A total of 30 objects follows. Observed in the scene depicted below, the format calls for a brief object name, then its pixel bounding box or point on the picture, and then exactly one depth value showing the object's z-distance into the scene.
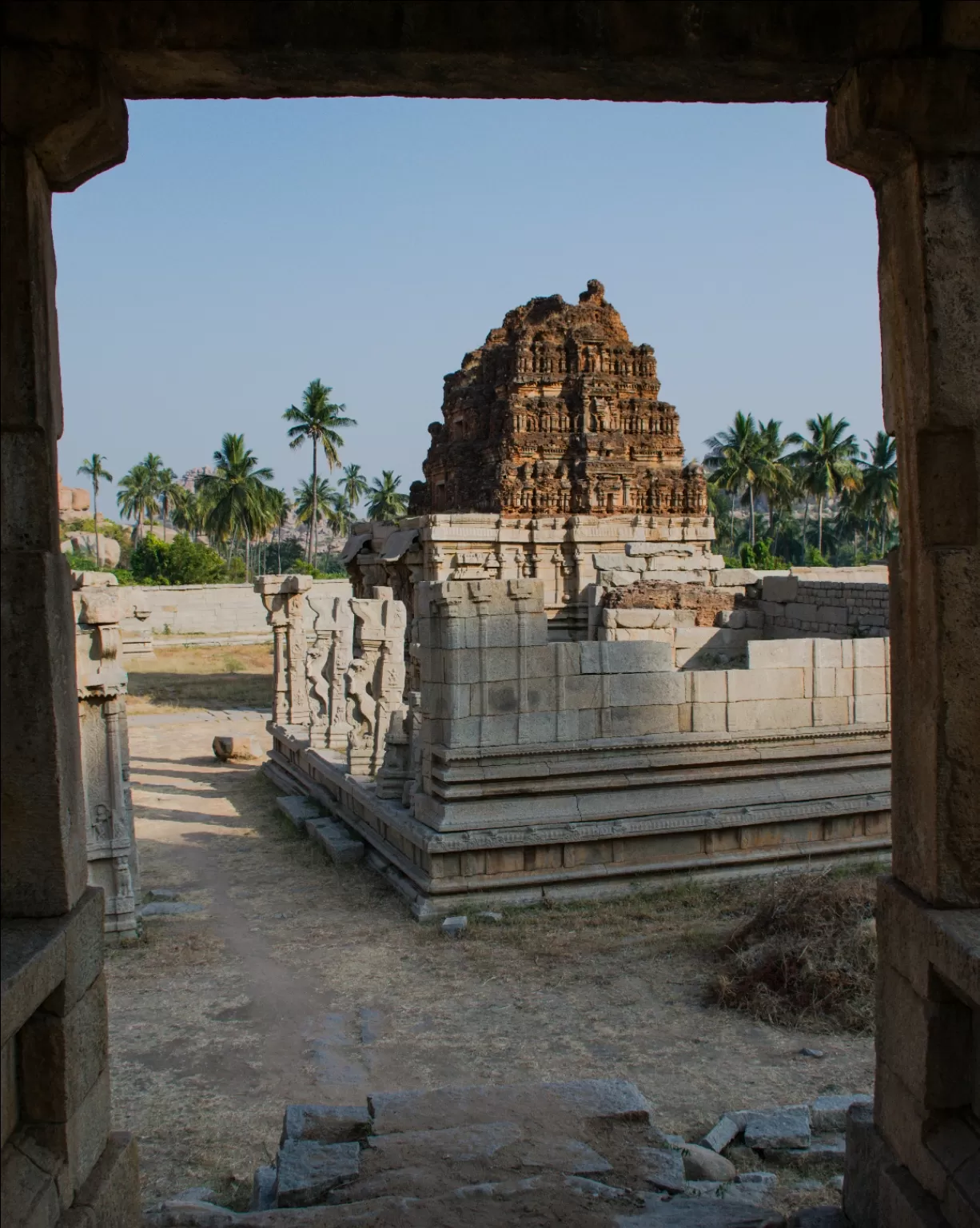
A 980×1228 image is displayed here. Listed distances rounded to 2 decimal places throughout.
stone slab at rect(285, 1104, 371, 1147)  4.05
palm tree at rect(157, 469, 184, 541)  67.38
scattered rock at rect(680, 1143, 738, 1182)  4.30
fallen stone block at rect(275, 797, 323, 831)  11.75
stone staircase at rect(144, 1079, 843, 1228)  3.27
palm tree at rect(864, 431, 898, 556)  52.44
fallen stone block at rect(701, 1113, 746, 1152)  4.69
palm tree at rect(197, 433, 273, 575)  51.09
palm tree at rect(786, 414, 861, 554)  54.34
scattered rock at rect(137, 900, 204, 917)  8.80
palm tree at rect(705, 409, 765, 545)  56.56
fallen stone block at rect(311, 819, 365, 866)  10.05
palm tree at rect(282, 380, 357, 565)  52.31
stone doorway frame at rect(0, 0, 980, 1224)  2.76
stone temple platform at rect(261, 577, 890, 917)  8.38
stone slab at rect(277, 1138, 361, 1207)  3.54
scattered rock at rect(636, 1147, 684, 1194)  3.70
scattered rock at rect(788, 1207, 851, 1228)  3.25
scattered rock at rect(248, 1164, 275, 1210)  3.75
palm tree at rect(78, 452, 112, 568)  62.31
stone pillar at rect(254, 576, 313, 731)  15.53
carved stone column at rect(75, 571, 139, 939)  8.00
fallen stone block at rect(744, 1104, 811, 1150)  4.64
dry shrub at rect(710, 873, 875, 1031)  6.16
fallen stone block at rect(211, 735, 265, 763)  16.38
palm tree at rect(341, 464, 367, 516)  76.38
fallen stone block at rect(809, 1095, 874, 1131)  4.87
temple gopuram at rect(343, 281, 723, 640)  22.41
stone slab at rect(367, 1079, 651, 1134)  4.12
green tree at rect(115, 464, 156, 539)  69.31
